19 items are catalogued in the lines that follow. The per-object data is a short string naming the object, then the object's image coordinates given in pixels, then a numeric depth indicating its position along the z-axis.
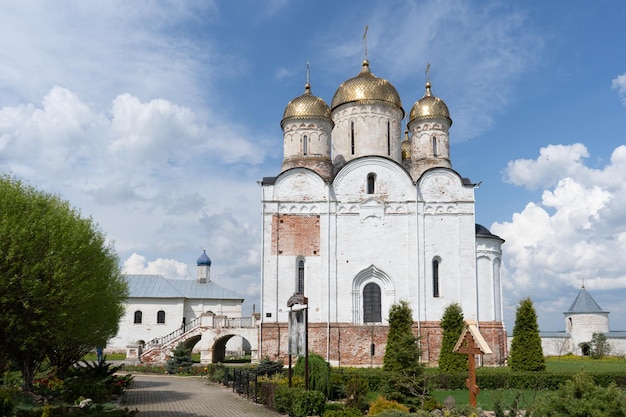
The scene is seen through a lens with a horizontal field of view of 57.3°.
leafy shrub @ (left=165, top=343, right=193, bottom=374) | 29.25
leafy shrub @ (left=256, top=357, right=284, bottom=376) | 23.15
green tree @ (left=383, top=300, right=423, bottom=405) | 15.53
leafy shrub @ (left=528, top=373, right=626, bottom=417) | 8.77
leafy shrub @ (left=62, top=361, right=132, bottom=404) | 15.49
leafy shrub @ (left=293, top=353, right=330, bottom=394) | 16.89
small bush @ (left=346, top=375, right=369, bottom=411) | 15.02
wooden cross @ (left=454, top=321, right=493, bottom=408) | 13.29
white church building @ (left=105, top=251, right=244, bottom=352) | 45.12
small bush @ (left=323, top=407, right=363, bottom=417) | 13.09
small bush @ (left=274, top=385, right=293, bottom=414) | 14.87
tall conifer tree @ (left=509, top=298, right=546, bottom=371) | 23.66
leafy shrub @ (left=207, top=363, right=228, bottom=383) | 24.09
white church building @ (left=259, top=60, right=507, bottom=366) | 28.44
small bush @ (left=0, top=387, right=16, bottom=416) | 10.01
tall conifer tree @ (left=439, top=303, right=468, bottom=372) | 24.31
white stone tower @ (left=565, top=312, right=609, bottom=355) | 50.53
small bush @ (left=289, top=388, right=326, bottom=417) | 14.02
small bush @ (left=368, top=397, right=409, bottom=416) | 14.12
